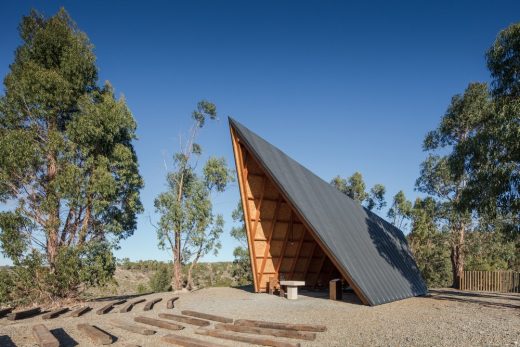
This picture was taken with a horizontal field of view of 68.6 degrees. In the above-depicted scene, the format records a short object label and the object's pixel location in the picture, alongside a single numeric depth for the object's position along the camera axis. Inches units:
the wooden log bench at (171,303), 500.4
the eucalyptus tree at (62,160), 609.0
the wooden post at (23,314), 414.3
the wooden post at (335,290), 551.2
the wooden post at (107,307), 452.2
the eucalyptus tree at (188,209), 892.6
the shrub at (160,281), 1364.4
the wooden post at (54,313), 415.3
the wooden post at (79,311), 434.0
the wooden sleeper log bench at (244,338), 278.2
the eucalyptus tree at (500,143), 490.0
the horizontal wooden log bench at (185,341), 277.7
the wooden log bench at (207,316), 380.2
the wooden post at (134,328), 325.4
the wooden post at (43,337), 251.3
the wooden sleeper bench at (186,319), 368.0
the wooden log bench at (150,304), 481.2
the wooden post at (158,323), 349.3
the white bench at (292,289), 567.8
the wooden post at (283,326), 331.3
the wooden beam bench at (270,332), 304.2
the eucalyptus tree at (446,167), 980.6
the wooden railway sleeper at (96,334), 292.7
